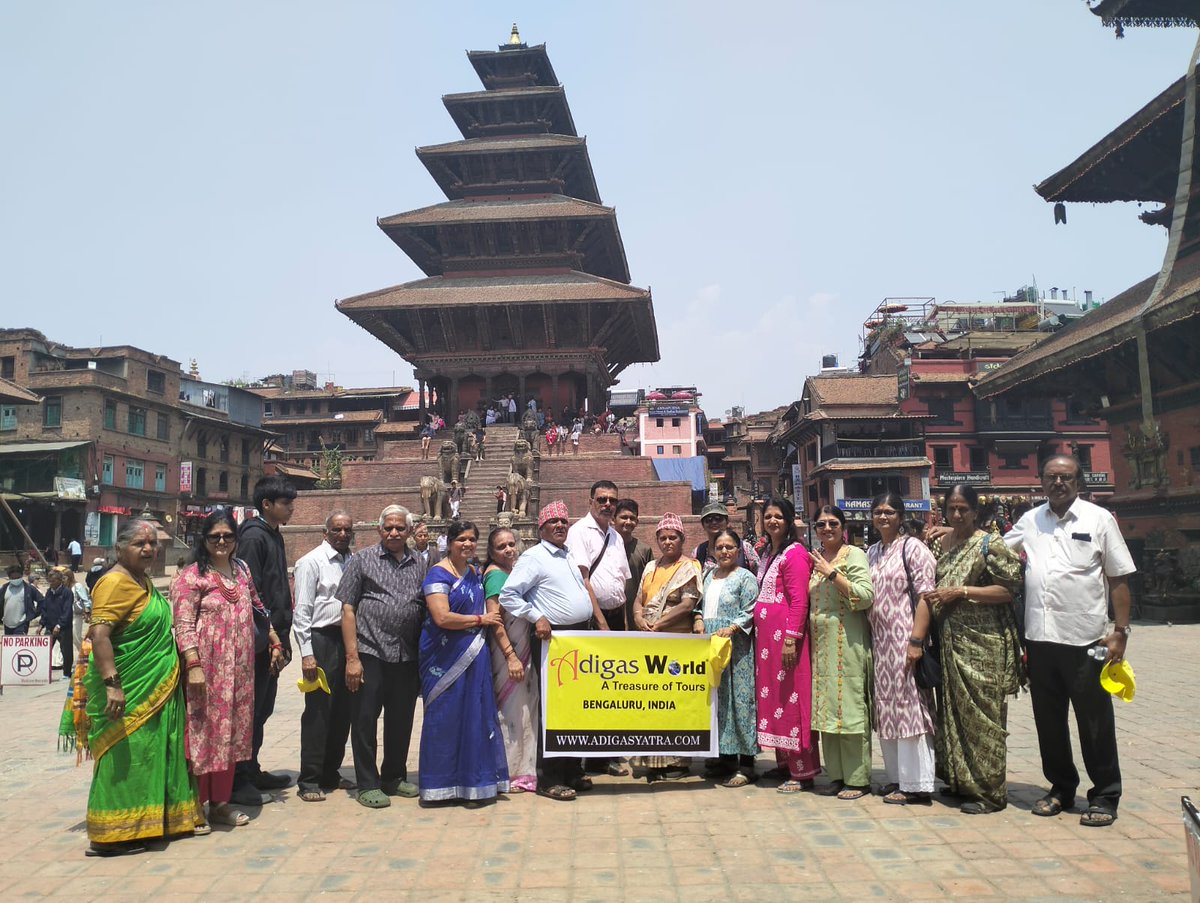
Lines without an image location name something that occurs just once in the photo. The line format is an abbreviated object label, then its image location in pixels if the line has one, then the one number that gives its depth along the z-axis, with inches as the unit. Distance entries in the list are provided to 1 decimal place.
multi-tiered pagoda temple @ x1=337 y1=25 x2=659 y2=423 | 1151.0
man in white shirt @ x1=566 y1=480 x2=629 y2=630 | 225.3
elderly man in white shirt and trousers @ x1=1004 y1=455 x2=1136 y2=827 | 179.8
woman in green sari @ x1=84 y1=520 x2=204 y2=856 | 167.9
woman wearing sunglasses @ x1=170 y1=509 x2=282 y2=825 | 181.8
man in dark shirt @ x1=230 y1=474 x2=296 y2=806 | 210.7
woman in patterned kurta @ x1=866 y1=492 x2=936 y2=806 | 192.5
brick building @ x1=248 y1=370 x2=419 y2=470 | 2105.1
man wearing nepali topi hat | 206.8
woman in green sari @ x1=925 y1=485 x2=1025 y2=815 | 186.4
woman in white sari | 210.5
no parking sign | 390.9
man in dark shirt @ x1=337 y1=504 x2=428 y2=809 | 204.2
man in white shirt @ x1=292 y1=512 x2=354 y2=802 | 208.7
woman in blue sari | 197.5
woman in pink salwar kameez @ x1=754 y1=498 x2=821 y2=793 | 205.2
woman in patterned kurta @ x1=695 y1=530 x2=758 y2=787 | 212.8
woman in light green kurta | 198.2
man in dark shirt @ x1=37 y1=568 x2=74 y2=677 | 425.7
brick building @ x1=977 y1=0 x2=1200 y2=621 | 605.6
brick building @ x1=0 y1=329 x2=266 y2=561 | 1373.0
